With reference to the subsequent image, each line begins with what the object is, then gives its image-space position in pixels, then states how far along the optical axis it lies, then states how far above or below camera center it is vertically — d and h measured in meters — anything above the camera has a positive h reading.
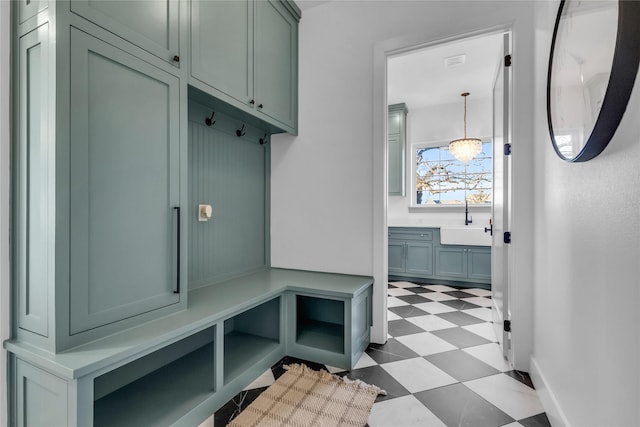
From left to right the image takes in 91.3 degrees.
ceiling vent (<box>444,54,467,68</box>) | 3.43 +1.72
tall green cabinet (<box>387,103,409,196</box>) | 4.83 +1.03
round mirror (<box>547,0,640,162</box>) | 0.77 +0.43
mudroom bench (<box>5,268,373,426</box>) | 1.08 -0.75
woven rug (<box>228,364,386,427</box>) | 1.50 -0.99
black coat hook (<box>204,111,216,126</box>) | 2.06 +0.61
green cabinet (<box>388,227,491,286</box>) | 4.07 -0.61
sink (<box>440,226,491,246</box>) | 4.04 -0.29
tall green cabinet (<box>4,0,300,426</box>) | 1.09 +0.05
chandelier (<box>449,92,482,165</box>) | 4.21 +0.89
